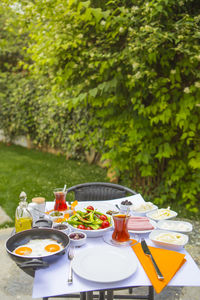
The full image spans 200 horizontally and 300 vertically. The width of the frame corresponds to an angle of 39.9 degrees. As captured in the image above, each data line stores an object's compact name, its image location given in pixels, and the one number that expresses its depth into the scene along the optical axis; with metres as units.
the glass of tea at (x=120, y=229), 1.30
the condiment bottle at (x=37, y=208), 1.58
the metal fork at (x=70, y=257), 1.03
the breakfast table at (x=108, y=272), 1.00
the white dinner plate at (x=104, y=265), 1.04
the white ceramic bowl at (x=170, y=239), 1.26
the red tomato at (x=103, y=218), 1.46
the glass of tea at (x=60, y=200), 1.66
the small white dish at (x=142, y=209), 1.65
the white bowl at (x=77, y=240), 1.27
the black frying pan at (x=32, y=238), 1.05
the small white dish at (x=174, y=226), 1.44
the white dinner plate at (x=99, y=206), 1.73
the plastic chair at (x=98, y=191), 2.30
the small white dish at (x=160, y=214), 1.57
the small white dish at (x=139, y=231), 1.39
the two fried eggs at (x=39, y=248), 1.16
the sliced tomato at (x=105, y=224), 1.40
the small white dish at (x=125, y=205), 1.67
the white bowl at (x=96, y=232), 1.34
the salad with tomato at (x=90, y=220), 1.40
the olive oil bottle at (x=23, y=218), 1.40
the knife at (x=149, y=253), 1.04
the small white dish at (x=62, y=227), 1.35
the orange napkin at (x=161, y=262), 1.03
